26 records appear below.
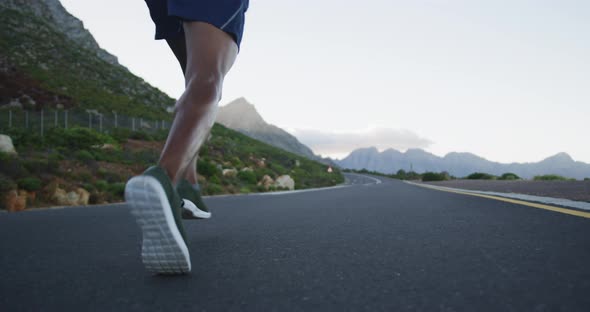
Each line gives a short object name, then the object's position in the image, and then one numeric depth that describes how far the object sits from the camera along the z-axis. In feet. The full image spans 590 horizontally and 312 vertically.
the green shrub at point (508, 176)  88.98
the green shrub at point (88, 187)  24.46
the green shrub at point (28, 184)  19.98
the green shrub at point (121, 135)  61.57
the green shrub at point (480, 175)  103.91
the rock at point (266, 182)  62.93
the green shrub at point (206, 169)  50.21
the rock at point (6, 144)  32.16
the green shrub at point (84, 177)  27.94
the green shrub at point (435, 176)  128.46
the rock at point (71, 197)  20.83
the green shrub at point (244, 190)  48.53
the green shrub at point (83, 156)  36.15
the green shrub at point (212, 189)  40.45
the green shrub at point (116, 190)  26.62
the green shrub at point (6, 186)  17.87
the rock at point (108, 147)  50.31
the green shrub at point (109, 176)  31.41
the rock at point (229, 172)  58.15
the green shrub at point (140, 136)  70.18
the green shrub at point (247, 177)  61.26
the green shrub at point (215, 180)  48.44
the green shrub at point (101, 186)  26.67
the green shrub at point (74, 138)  45.24
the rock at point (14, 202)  17.70
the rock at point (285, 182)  72.20
